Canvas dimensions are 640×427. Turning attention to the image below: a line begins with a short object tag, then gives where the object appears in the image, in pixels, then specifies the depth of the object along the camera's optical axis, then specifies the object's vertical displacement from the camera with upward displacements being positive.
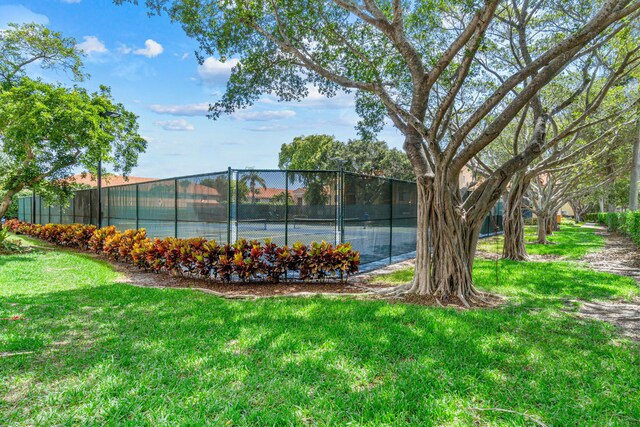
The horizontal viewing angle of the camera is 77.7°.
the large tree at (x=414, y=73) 5.75 +2.51
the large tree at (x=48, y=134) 12.38 +2.49
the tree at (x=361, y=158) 40.22 +5.59
